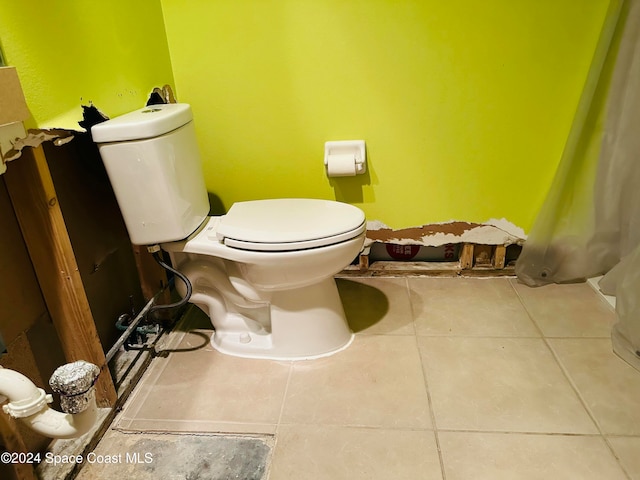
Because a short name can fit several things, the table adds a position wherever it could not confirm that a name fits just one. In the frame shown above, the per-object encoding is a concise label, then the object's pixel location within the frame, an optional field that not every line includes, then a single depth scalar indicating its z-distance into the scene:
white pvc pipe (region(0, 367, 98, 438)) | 0.81
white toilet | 1.21
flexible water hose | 1.39
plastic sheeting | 1.43
